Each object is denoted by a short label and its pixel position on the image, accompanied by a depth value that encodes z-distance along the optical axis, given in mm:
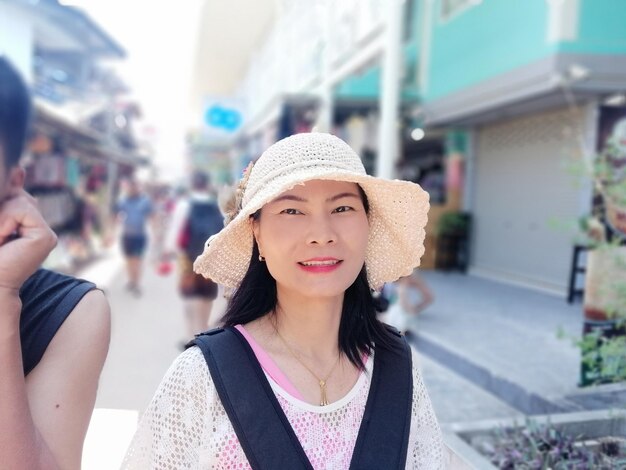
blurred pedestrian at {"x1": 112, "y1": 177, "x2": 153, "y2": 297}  9164
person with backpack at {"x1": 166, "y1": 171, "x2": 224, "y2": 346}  5289
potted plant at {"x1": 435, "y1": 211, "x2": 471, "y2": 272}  10752
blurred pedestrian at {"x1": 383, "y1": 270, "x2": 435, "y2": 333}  5402
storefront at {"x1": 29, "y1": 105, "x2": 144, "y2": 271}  9562
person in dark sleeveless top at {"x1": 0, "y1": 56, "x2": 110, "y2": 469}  1127
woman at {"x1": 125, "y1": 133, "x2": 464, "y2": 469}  1278
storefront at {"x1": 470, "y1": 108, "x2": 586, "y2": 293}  8320
